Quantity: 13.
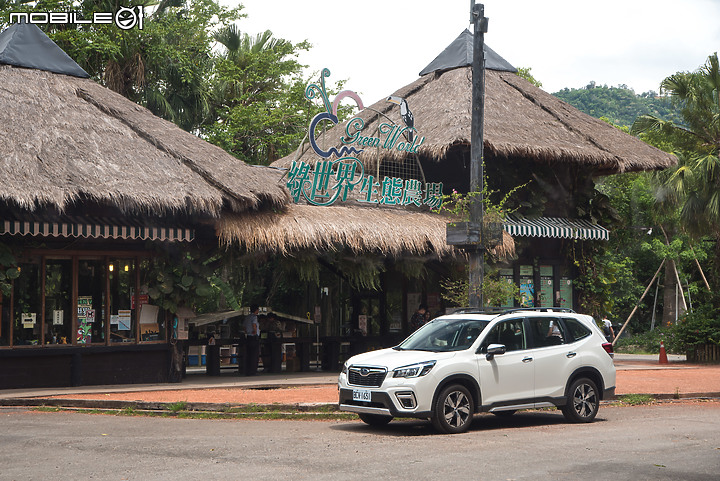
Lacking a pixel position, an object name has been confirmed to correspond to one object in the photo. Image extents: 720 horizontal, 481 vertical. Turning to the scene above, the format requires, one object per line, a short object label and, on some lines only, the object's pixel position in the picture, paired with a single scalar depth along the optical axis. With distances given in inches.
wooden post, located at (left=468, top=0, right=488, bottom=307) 604.1
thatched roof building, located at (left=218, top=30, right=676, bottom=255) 783.1
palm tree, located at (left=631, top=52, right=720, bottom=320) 1059.3
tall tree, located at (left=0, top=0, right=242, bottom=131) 1192.8
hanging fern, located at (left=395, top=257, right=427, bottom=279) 860.2
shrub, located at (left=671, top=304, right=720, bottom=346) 1064.2
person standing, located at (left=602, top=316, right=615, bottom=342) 1101.7
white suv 449.7
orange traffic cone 1073.5
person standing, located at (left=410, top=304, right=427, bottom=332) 917.8
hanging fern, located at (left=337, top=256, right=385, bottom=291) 821.2
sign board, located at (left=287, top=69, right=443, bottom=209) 835.6
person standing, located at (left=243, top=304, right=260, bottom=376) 850.1
